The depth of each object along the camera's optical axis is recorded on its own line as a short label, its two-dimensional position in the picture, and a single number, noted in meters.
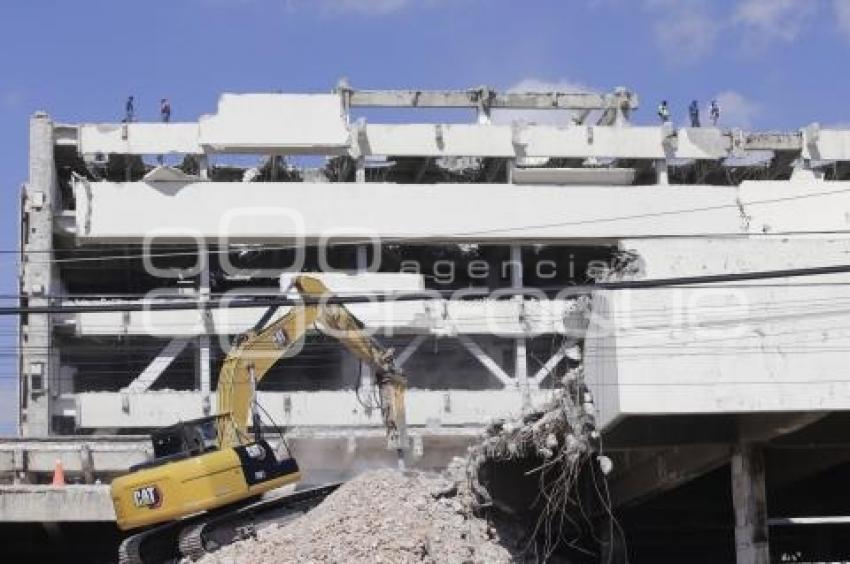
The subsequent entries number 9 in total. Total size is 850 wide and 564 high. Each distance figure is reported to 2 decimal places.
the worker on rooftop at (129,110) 56.82
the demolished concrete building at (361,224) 52.88
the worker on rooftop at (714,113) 62.38
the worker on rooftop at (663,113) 62.22
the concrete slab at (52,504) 30.77
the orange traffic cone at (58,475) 33.71
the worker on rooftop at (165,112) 58.03
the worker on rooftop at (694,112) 61.83
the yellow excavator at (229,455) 24.88
